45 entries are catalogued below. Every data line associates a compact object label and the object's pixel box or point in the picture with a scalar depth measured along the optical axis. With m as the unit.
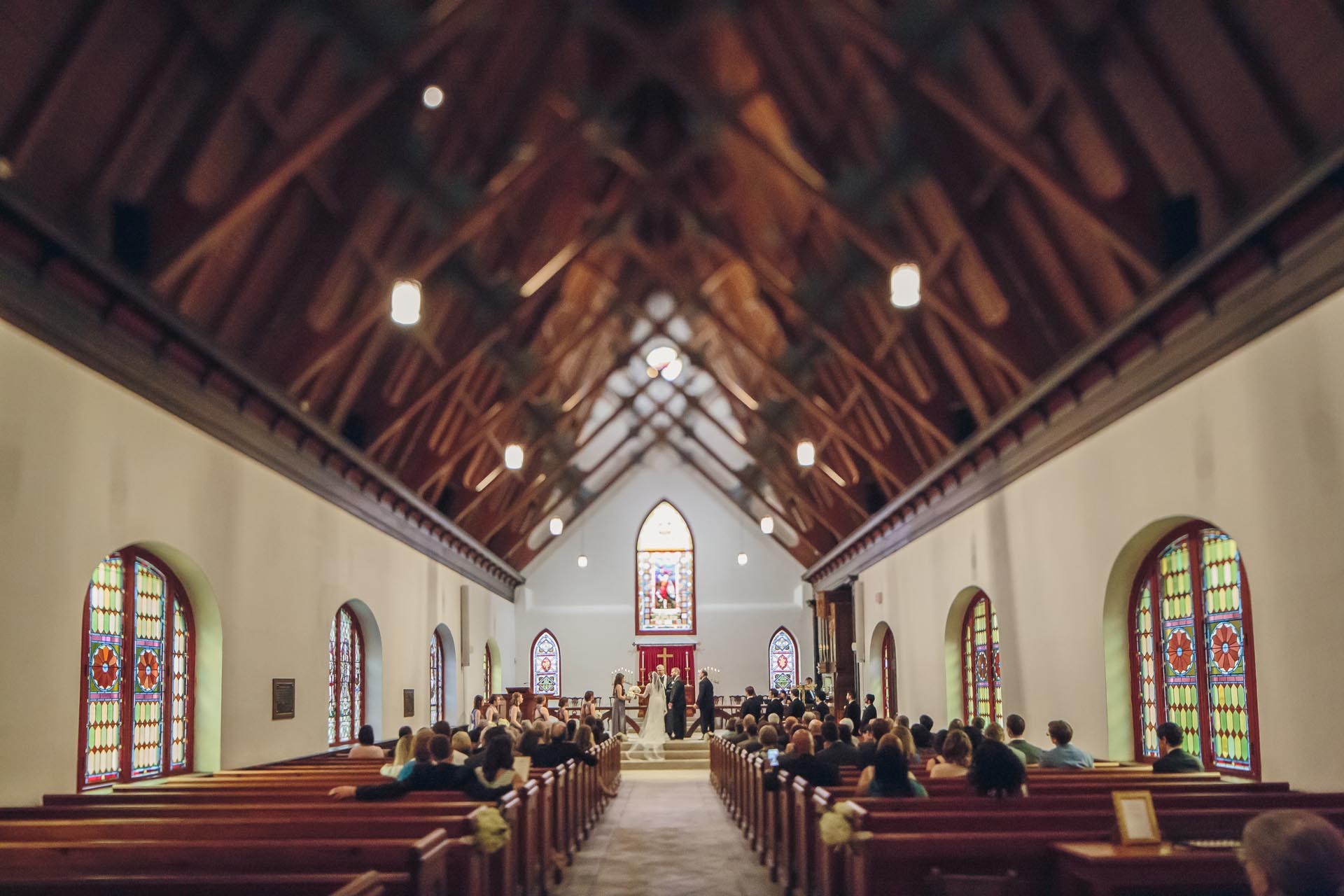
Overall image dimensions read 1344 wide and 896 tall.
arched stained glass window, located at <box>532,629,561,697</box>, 28.95
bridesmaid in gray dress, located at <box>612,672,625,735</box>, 23.19
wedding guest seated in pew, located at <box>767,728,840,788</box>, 8.37
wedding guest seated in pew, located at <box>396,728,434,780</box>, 7.86
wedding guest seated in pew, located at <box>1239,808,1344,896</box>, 2.67
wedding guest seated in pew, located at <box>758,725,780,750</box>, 11.73
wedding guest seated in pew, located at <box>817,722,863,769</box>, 10.23
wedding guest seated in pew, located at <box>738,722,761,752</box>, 13.29
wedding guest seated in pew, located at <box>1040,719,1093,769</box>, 9.16
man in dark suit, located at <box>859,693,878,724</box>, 15.59
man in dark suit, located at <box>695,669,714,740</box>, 23.98
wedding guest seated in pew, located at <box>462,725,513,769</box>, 7.85
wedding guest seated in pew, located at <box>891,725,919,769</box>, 10.21
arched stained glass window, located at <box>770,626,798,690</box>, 28.94
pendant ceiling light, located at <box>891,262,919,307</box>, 9.47
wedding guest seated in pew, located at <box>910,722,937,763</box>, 12.55
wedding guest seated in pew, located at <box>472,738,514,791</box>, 7.80
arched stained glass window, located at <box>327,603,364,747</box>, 14.66
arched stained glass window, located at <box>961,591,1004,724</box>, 14.51
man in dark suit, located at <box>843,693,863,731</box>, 15.07
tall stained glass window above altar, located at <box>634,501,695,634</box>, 29.17
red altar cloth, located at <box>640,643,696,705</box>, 28.98
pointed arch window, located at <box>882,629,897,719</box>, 20.42
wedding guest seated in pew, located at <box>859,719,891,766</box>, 9.98
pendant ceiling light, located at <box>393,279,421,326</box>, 9.16
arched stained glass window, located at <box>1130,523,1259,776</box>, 8.79
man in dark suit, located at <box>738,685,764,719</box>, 19.97
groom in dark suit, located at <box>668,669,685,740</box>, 23.66
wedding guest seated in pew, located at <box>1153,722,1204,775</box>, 8.41
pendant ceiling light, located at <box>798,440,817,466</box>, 15.51
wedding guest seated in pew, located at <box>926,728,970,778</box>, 8.09
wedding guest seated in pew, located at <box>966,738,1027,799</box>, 6.65
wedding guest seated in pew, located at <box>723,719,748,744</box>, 15.50
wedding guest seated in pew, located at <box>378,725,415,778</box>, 9.41
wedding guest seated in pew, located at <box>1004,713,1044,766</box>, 9.44
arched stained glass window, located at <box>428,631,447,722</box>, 21.00
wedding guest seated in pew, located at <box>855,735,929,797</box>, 7.09
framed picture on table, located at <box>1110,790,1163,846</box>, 5.04
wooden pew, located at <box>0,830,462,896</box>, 4.85
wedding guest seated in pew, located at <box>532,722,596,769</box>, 11.45
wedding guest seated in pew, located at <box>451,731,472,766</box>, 10.19
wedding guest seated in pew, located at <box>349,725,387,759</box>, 11.16
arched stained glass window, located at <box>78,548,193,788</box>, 8.88
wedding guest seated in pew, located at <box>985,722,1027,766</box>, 8.69
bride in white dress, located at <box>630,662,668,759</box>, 22.83
